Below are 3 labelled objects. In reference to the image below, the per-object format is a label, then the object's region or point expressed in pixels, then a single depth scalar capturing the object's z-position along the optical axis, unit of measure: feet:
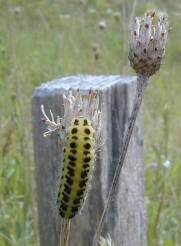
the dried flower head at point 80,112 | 0.48
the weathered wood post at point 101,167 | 0.86
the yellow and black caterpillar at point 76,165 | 0.45
